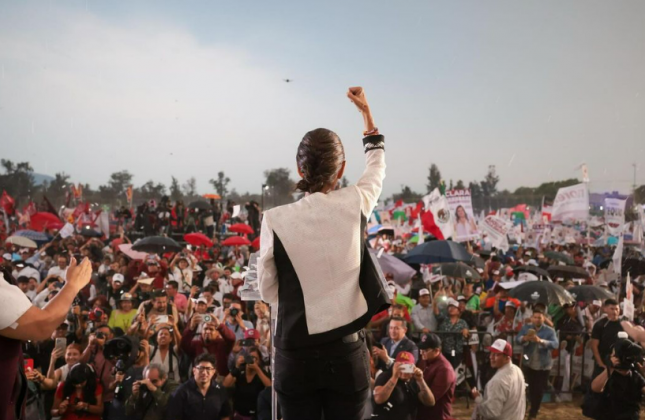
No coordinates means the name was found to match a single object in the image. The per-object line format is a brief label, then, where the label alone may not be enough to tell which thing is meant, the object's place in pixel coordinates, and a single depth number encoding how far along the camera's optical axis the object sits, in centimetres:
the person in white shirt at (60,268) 988
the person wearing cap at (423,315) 757
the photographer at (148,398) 536
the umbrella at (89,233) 1669
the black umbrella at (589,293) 799
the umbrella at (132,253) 1207
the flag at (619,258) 970
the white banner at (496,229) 1366
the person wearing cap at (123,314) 731
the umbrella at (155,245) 1215
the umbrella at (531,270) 1045
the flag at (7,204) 1741
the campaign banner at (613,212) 1346
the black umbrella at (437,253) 994
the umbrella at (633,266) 1005
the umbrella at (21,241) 1342
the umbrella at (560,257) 1398
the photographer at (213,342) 624
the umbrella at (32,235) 1412
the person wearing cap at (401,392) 501
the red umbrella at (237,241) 1499
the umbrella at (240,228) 1638
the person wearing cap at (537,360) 690
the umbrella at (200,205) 2014
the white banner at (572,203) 1274
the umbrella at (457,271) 962
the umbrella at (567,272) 1112
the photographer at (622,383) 507
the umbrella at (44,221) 1454
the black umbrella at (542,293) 745
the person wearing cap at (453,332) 705
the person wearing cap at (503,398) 552
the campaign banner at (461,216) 1234
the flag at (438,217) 1237
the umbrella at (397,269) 908
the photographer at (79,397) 542
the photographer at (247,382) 567
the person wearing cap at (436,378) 531
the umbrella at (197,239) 1469
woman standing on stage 185
